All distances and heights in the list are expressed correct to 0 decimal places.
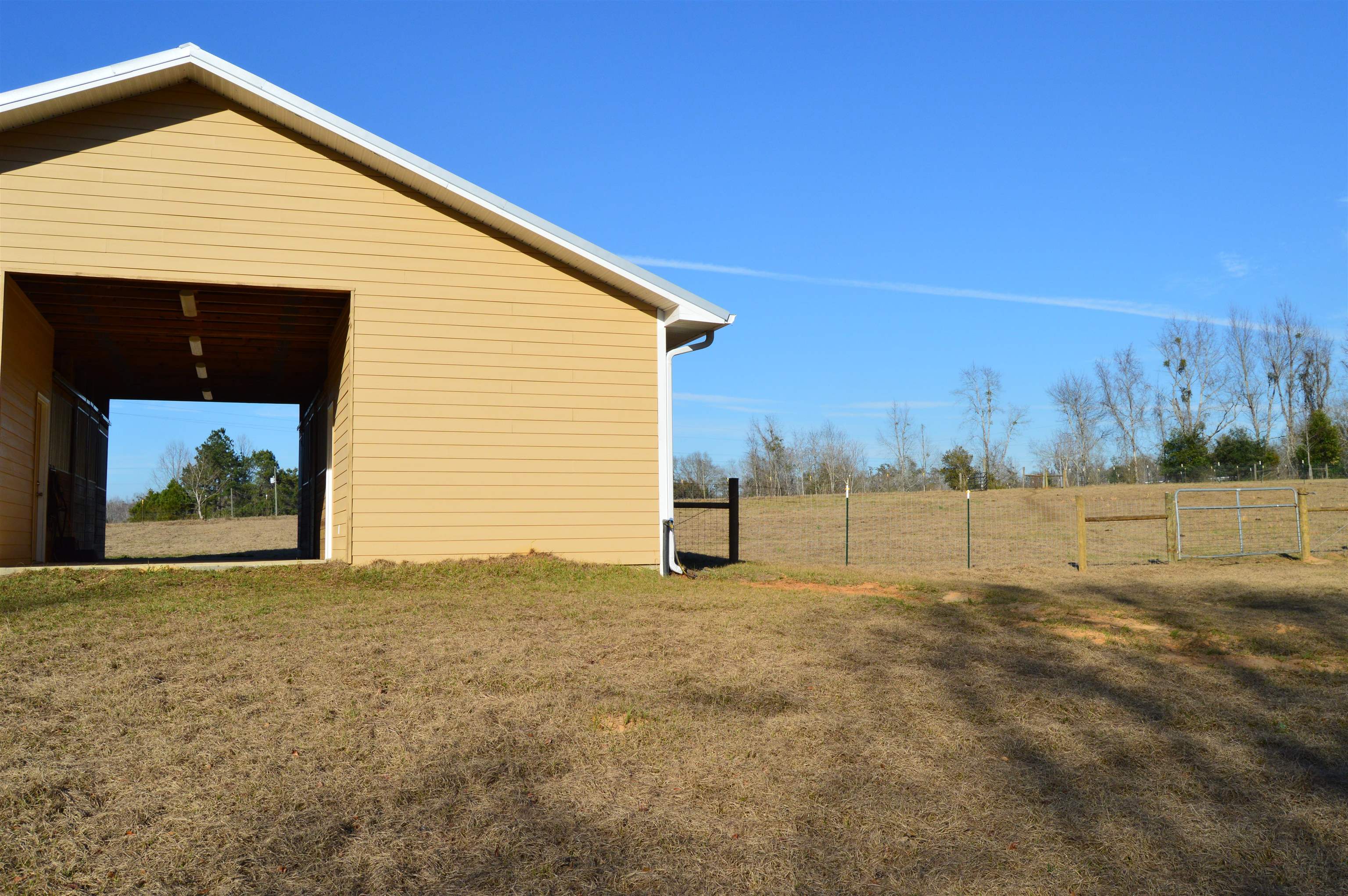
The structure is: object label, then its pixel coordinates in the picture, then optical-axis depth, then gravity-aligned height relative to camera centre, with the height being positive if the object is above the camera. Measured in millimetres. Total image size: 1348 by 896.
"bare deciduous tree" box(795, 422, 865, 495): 44844 +1529
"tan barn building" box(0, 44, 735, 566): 9266 +2447
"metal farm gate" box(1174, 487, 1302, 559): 17719 -907
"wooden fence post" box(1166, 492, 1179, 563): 14672 -609
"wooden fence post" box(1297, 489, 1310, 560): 14836 -454
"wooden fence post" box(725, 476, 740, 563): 12492 -181
